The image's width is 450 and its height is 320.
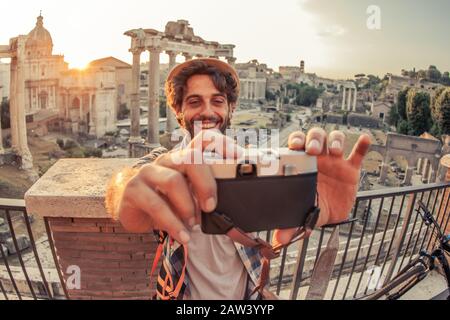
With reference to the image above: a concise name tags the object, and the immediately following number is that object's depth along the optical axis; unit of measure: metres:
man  1.08
